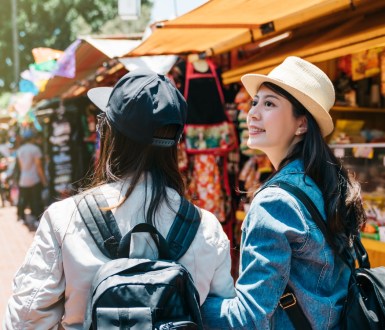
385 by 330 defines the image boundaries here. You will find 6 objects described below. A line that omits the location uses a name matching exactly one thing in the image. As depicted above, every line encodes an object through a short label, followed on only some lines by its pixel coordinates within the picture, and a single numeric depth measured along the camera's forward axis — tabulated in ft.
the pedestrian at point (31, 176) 33.22
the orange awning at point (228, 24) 11.94
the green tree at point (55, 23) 81.35
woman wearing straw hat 5.32
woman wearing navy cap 4.93
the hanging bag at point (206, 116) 17.58
